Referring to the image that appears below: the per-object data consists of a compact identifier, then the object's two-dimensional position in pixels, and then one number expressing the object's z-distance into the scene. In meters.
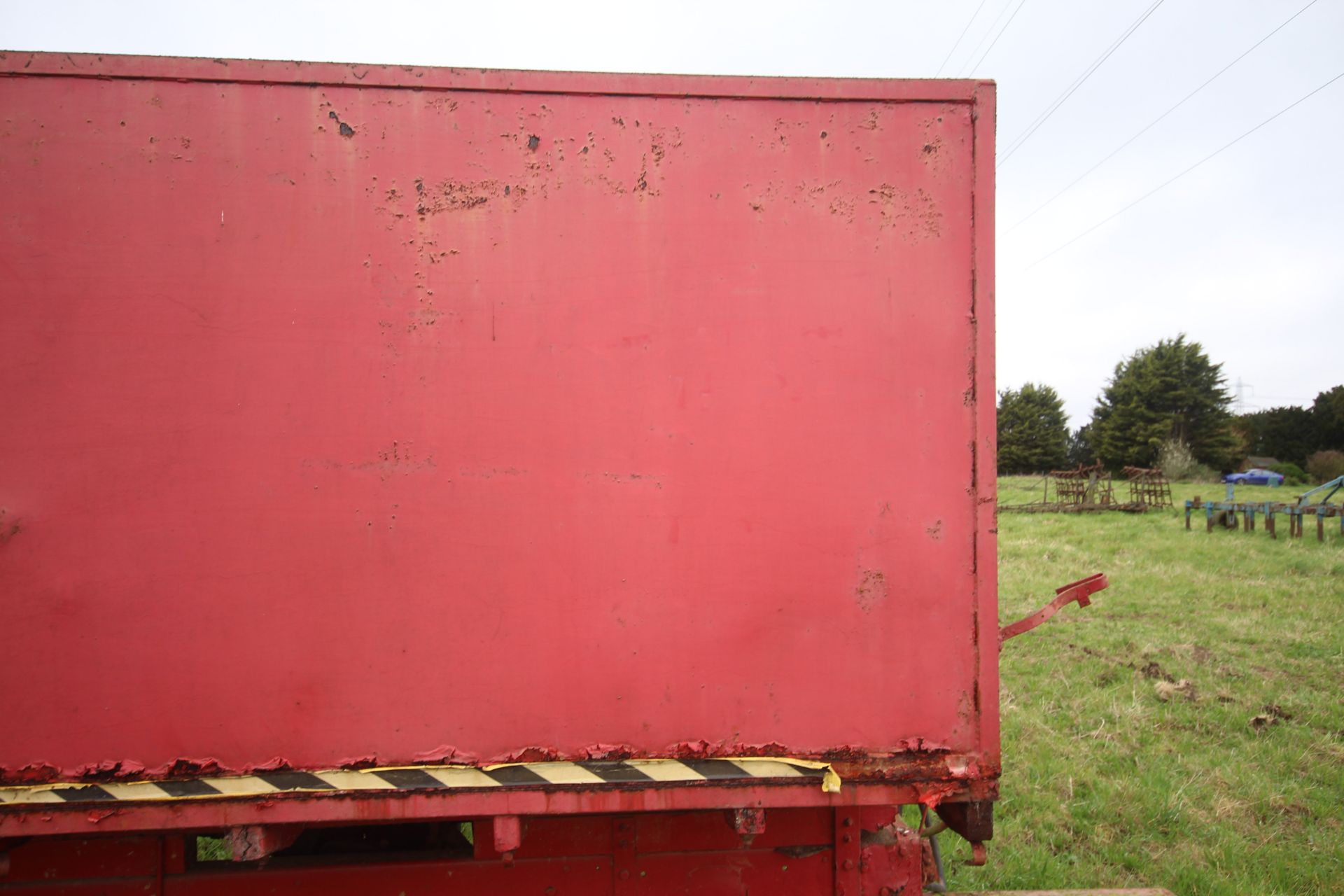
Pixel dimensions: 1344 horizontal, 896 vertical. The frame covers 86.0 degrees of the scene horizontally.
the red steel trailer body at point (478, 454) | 1.94
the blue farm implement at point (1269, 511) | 12.82
